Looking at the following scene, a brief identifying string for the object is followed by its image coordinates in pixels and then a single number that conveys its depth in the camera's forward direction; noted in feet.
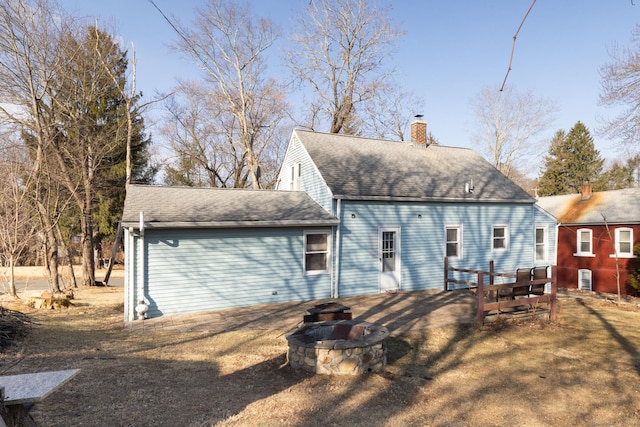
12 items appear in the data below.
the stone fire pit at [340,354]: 19.48
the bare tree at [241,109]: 78.87
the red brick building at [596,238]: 67.31
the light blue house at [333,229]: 33.24
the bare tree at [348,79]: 84.79
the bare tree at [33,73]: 41.88
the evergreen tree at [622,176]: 150.82
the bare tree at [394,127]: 94.63
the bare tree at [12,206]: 42.16
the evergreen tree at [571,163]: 132.26
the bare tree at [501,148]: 112.37
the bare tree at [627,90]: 44.27
